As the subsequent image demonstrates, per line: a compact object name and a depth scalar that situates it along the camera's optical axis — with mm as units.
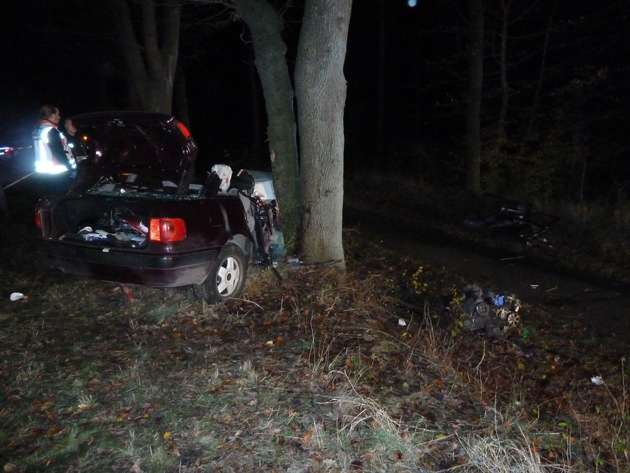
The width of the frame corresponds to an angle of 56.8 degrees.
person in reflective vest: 7777
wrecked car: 5477
